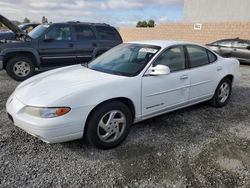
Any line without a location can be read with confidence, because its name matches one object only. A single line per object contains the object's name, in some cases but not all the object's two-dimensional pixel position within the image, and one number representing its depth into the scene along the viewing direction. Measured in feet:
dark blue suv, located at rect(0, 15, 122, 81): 19.27
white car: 8.11
